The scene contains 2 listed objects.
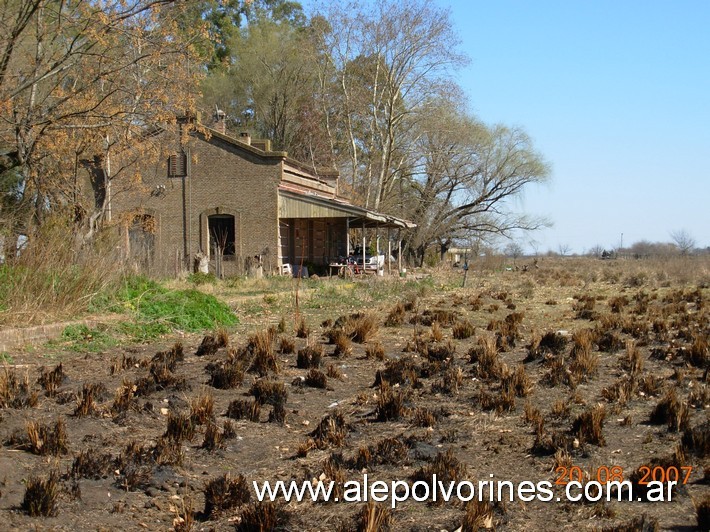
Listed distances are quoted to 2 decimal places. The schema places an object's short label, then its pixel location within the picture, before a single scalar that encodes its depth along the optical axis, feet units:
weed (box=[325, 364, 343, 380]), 31.45
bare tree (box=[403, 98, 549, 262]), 155.22
